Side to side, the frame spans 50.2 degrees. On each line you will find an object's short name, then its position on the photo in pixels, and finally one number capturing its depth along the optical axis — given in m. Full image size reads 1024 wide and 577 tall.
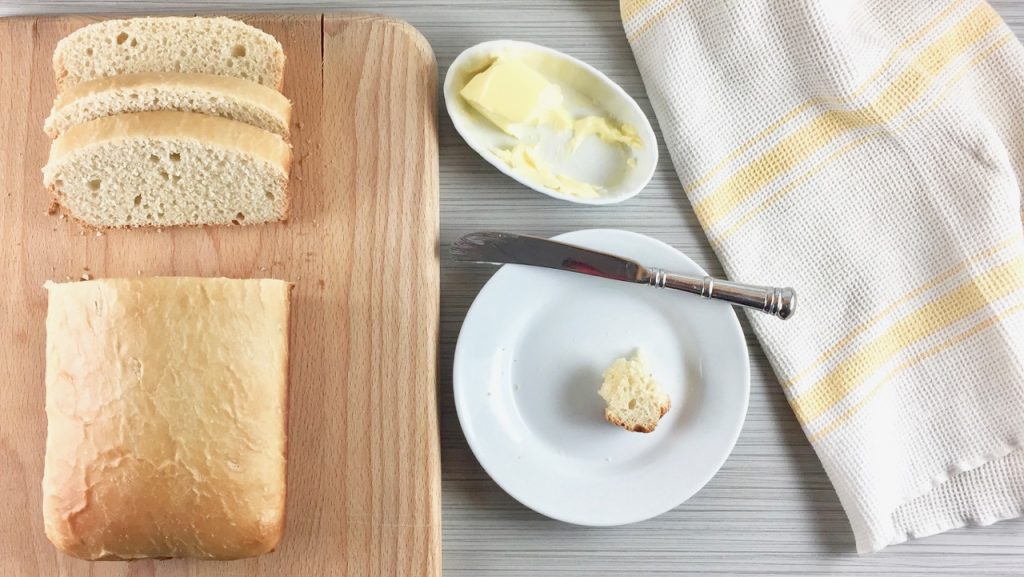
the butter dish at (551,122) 0.63
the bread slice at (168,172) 0.58
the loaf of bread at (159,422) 0.56
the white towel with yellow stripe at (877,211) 0.63
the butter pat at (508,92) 0.62
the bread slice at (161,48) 0.59
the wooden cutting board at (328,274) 0.60
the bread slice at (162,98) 0.58
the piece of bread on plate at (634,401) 0.61
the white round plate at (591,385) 0.61
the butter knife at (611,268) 0.62
